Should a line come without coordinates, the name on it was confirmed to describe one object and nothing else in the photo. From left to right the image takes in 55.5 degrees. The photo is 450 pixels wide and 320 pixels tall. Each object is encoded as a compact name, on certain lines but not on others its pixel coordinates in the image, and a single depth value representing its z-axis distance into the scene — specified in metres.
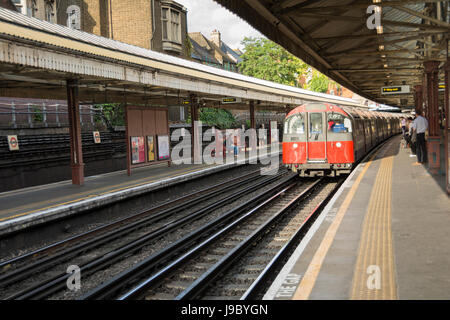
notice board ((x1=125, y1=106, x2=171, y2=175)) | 16.08
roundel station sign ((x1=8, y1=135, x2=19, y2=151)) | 13.74
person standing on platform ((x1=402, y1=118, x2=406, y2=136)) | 26.73
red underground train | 14.87
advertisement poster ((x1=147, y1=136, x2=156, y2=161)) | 17.33
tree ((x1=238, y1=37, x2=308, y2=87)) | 49.94
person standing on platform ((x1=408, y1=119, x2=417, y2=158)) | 17.52
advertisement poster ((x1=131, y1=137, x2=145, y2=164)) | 16.33
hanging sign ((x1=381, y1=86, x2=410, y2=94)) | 19.77
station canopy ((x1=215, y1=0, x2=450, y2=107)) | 8.15
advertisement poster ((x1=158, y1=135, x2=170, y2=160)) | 18.22
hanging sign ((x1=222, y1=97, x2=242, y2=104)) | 23.09
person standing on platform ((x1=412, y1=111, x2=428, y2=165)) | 14.38
